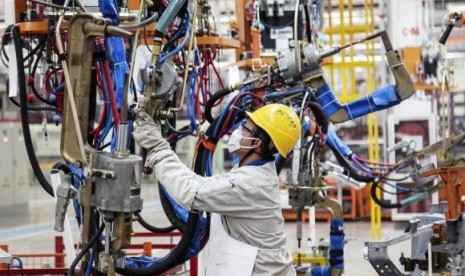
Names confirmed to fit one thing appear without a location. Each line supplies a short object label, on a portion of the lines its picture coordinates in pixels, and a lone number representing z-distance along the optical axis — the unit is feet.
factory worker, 19.59
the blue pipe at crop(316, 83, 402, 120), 23.79
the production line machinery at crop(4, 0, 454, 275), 17.35
